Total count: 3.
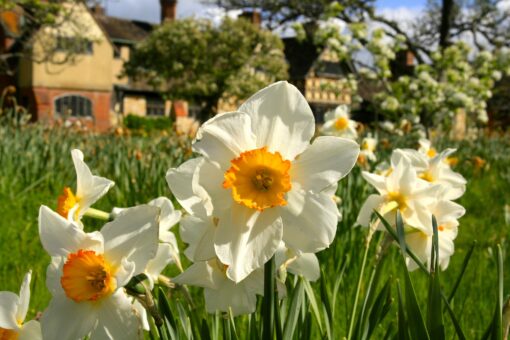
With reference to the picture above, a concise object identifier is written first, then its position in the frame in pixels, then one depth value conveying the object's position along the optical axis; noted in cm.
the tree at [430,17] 1406
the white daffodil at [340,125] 282
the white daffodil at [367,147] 269
